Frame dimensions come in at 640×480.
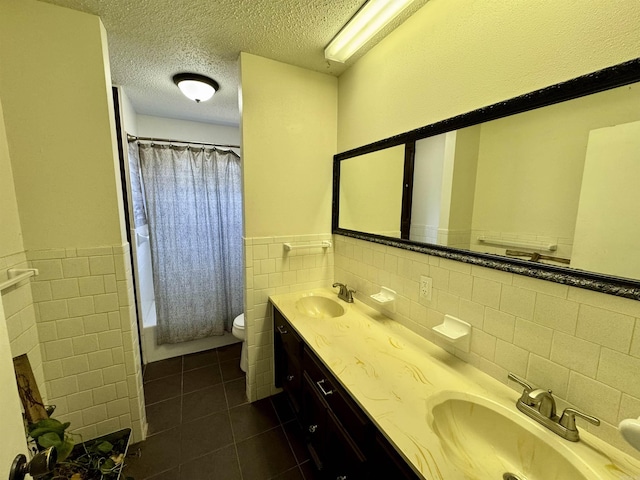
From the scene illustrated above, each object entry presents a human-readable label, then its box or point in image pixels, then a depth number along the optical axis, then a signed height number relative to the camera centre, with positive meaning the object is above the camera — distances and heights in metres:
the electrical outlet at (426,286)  1.30 -0.42
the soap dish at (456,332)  1.11 -0.56
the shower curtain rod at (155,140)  2.20 +0.55
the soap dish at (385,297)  1.50 -0.55
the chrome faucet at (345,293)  1.83 -0.64
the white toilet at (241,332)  2.17 -1.13
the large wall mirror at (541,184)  0.72 +0.08
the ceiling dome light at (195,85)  1.84 +0.84
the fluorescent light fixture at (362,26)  1.17 +0.88
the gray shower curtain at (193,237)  2.38 -0.34
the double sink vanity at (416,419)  0.73 -0.70
